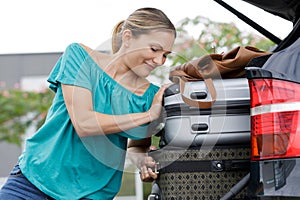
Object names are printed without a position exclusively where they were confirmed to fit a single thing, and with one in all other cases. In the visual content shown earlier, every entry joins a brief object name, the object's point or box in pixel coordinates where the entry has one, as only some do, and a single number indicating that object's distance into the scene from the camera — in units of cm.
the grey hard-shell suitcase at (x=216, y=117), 289
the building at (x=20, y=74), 1282
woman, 303
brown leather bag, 290
